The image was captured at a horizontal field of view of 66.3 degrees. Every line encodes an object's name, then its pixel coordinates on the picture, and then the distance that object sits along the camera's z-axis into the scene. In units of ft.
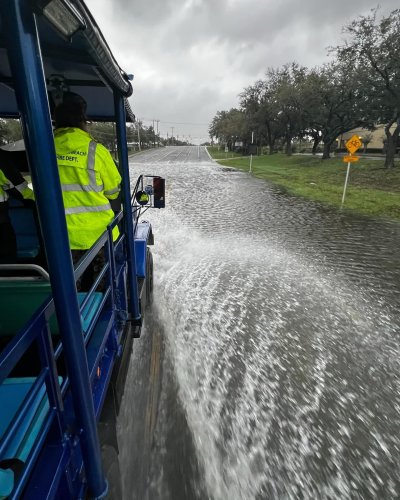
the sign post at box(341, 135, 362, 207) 33.71
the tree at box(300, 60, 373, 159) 82.25
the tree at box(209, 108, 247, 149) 177.70
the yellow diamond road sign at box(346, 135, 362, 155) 33.69
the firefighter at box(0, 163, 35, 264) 7.46
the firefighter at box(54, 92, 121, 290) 6.86
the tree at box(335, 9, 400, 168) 59.82
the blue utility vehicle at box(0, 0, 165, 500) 3.10
